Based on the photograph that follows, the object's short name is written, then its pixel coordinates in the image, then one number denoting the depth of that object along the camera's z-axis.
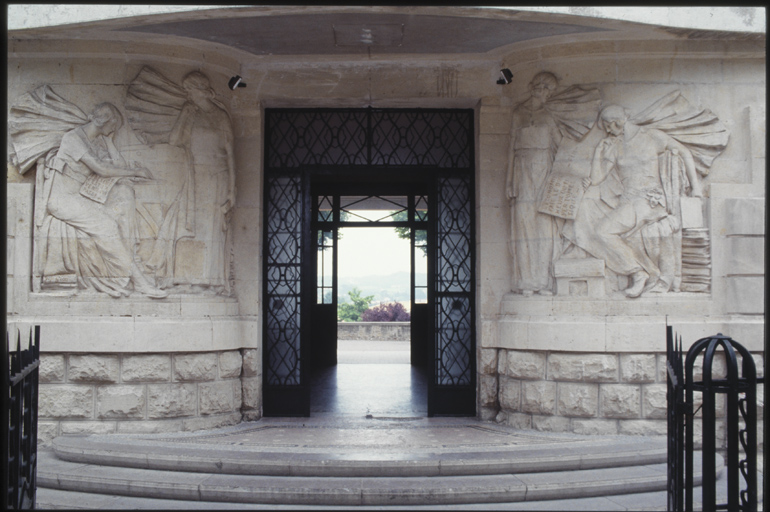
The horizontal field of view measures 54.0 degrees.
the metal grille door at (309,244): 9.24
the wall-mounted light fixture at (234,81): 8.61
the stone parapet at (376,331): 24.47
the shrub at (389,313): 31.45
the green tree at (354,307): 40.16
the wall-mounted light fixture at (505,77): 8.45
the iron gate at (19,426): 4.17
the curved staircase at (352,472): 6.01
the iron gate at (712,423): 3.96
